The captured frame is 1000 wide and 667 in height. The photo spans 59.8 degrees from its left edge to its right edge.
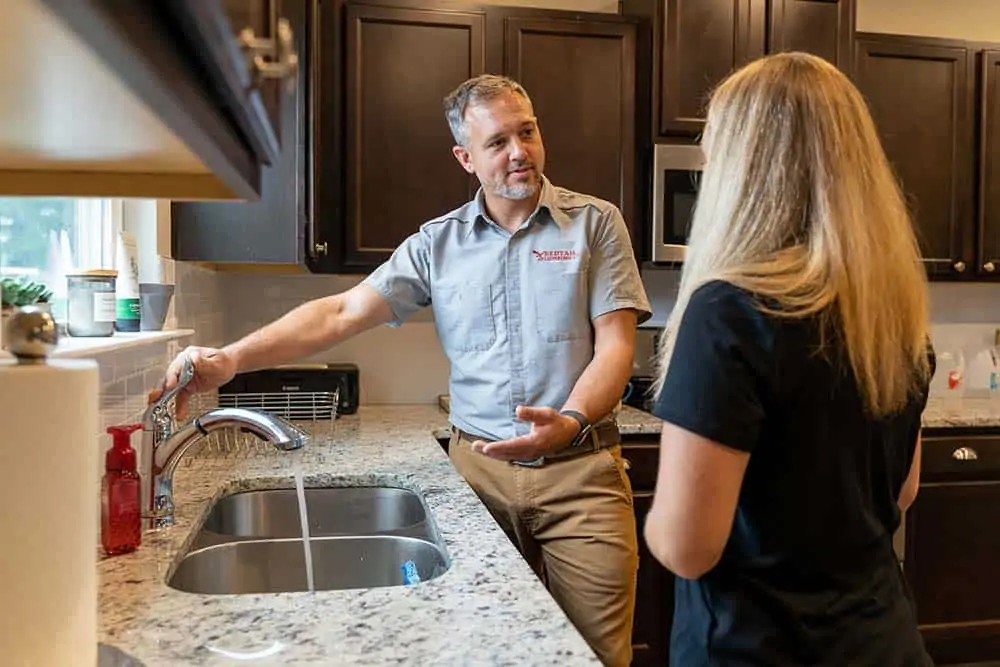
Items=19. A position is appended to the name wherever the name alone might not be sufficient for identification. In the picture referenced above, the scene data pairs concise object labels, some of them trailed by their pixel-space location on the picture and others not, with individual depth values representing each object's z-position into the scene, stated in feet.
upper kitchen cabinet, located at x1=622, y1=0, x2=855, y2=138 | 9.25
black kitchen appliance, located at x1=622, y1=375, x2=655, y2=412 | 9.71
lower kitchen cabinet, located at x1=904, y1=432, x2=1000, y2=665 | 9.11
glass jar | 4.74
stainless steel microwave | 9.25
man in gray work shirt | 5.83
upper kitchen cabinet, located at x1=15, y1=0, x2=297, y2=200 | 1.42
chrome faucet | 4.46
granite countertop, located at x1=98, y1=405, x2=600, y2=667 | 2.89
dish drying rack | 8.25
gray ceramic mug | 5.67
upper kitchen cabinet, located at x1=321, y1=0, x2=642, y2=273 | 8.85
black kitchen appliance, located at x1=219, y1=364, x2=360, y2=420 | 8.63
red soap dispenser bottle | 3.95
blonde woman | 3.23
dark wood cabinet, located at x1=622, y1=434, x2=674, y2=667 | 8.39
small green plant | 4.11
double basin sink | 4.78
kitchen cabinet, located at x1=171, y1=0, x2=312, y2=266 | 7.07
